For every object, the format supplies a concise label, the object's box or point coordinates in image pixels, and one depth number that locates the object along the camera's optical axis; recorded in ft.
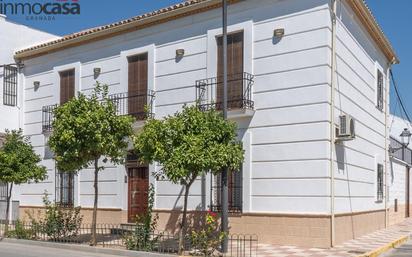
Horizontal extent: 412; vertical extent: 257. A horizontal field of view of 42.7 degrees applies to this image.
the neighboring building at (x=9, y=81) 66.44
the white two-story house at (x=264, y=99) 43.11
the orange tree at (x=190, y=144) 36.70
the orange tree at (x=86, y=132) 42.06
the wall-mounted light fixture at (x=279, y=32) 45.19
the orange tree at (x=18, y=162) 51.34
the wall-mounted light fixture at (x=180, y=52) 52.24
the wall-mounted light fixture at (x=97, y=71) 59.52
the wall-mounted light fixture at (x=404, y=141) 71.41
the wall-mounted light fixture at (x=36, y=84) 66.53
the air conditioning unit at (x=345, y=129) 44.04
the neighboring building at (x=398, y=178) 68.53
